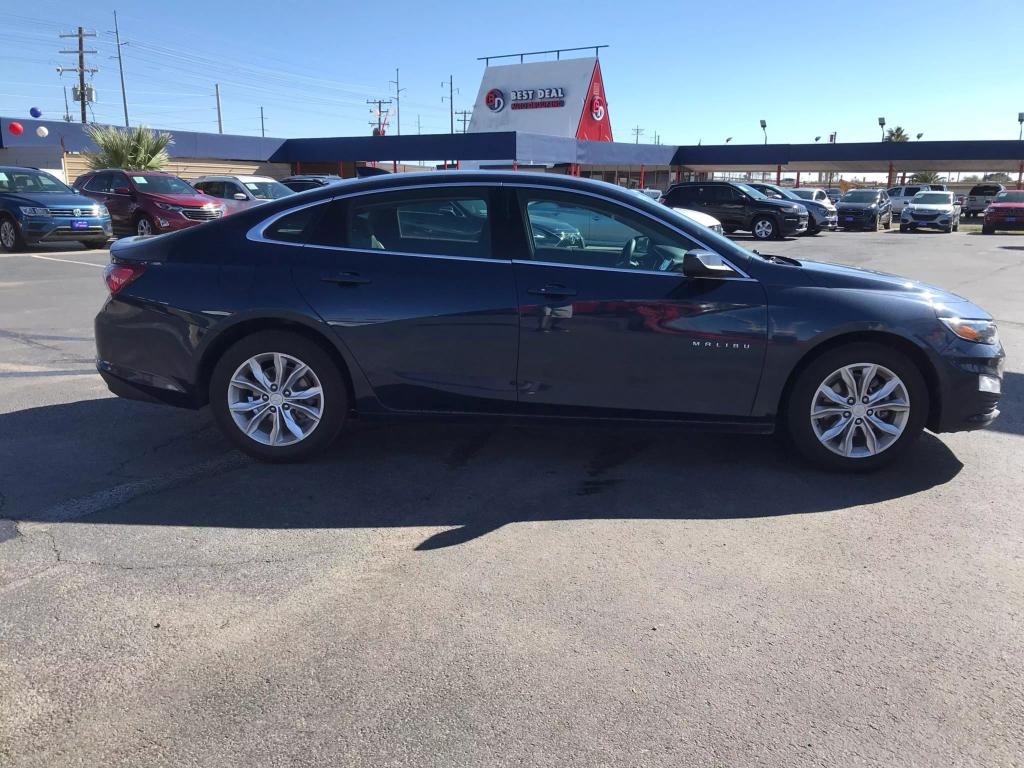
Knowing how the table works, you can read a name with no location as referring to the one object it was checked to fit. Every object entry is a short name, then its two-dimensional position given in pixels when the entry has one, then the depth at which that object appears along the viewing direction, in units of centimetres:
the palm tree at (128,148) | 2795
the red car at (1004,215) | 2953
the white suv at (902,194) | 3956
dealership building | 3397
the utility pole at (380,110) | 10156
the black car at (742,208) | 2438
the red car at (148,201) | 1759
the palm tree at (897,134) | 9906
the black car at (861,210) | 3141
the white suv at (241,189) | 1983
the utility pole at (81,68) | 6134
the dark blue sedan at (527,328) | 451
